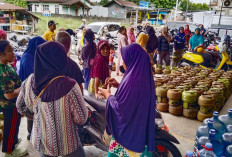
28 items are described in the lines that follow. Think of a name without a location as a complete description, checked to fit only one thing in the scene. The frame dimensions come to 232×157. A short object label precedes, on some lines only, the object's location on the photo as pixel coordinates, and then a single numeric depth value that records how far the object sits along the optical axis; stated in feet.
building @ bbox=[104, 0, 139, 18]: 141.22
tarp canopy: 62.52
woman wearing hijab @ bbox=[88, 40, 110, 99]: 13.06
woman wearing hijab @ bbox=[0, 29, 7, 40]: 15.47
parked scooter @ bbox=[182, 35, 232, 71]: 23.99
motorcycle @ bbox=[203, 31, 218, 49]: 39.88
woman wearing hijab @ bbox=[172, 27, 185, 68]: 29.25
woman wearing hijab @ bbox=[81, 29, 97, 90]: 16.34
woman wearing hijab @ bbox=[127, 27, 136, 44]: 28.78
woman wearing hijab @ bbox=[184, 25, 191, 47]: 36.91
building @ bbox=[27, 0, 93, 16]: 120.57
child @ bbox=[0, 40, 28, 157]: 9.52
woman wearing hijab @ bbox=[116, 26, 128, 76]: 25.80
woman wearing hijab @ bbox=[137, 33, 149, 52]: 19.65
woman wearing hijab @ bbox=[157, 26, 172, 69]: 27.32
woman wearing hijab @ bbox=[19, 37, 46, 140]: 11.80
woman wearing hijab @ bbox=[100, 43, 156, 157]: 6.95
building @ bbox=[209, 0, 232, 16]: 45.29
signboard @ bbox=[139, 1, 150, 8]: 139.95
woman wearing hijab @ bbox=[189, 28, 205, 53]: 29.40
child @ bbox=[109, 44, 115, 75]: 27.17
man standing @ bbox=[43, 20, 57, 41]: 20.89
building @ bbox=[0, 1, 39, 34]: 65.94
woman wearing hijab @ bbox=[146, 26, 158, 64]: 25.80
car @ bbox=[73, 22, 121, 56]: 40.74
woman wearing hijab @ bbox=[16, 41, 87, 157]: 6.80
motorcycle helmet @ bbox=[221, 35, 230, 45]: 22.75
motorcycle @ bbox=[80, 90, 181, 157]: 9.59
